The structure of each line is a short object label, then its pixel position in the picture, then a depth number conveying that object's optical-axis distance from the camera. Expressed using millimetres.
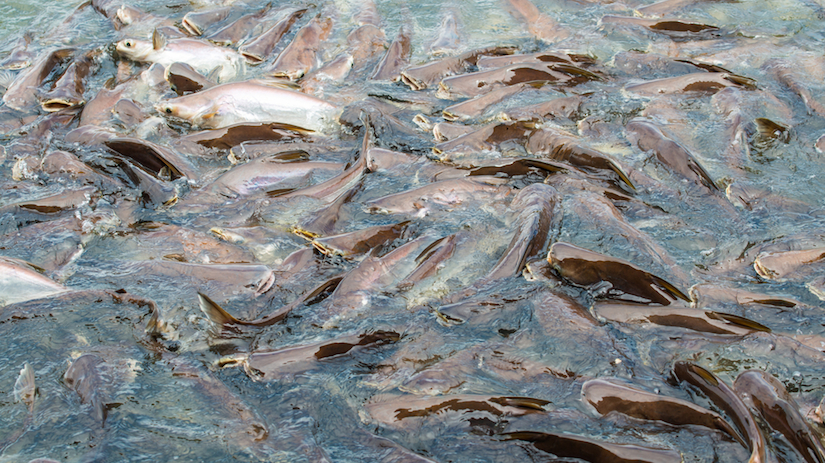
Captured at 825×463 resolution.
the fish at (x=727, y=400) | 2514
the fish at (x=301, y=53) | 6141
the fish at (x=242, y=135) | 5043
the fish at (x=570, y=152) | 4492
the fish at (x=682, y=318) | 3199
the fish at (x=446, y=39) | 6516
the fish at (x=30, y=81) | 5734
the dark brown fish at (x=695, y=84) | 5414
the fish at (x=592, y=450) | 2459
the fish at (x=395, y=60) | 6042
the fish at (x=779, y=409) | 2551
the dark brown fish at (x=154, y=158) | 4703
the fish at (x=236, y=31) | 6797
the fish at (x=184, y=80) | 5742
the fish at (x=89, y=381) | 2992
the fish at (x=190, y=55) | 6289
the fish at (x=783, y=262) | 3658
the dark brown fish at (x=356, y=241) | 3900
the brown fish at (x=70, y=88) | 5652
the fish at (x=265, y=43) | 6473
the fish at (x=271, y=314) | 3164
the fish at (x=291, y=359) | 3121
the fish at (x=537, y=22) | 6648
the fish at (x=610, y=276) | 3422
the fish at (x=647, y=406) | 2723
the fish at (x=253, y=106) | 5367
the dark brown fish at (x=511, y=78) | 5707
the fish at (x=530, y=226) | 3705
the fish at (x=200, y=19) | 7020
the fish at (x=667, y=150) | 4387
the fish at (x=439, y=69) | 5887
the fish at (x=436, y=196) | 4332
